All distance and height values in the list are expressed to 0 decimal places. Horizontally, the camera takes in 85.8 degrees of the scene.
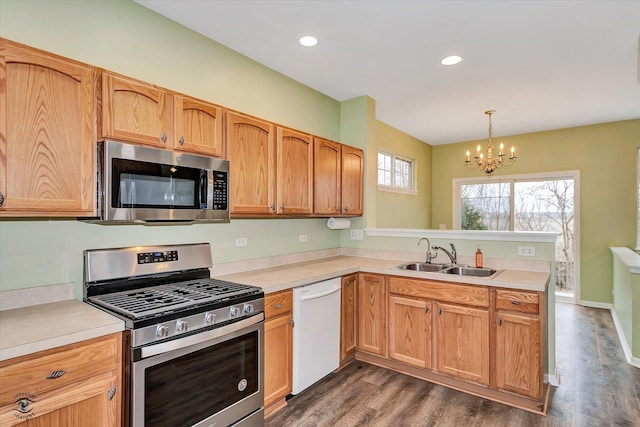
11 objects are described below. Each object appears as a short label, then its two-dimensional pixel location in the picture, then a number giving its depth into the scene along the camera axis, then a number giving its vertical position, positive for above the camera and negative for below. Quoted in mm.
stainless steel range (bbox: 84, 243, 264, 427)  1596 -619
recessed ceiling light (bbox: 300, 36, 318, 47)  2709 +1396
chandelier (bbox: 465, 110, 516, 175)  4493 +737
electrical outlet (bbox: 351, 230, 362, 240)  3934 -220
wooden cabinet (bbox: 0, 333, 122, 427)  1271 -690
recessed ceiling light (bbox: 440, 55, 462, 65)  3006 +1386
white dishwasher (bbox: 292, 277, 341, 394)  2523 -910
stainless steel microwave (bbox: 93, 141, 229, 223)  1770 +171
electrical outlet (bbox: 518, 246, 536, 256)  2883 -294
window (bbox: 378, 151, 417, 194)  5270 +694
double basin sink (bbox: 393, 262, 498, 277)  2986 -488
